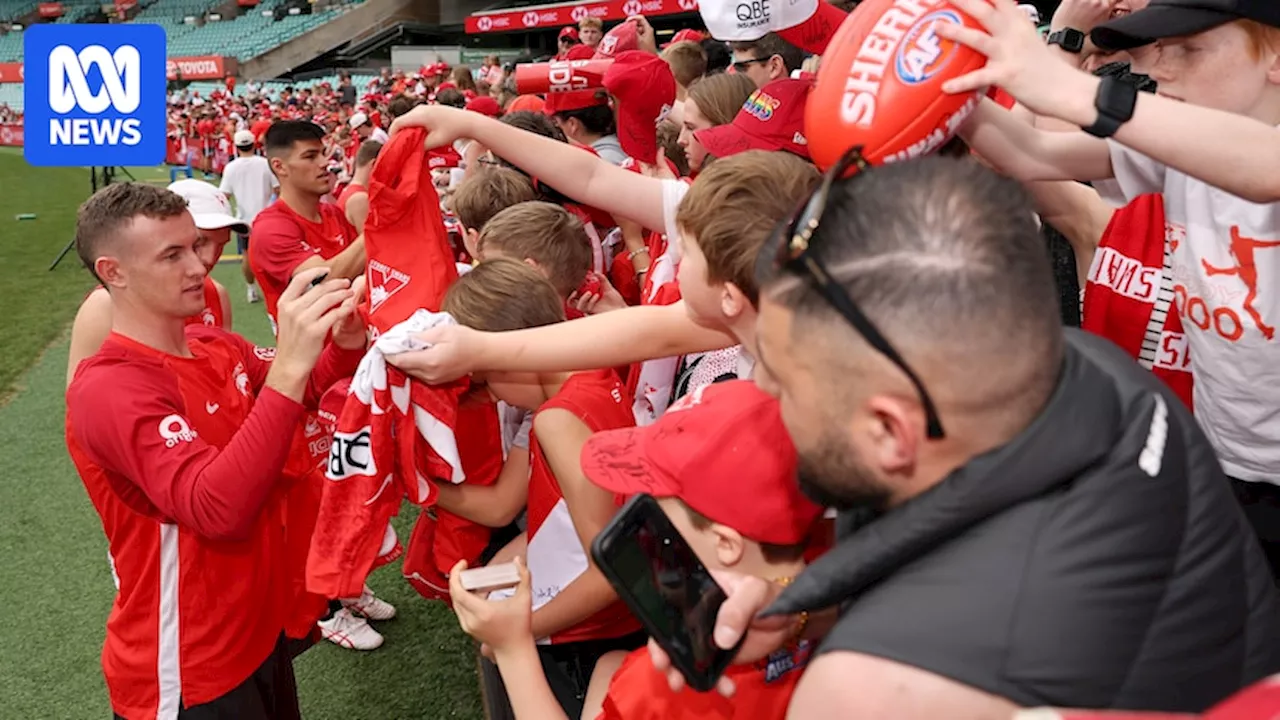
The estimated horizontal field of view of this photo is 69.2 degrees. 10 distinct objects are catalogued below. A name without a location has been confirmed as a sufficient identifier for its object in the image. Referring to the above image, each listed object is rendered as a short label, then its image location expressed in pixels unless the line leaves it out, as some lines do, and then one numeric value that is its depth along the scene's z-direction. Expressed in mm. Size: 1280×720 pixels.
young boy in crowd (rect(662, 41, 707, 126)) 5547
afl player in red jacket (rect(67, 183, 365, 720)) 2098
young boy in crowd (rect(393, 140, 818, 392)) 1656
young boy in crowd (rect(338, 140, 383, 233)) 4609
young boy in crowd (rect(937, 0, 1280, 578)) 1373
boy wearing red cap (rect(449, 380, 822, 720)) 1405
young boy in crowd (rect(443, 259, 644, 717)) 1935
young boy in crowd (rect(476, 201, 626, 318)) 2688
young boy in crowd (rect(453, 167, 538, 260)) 3361
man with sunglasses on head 892
